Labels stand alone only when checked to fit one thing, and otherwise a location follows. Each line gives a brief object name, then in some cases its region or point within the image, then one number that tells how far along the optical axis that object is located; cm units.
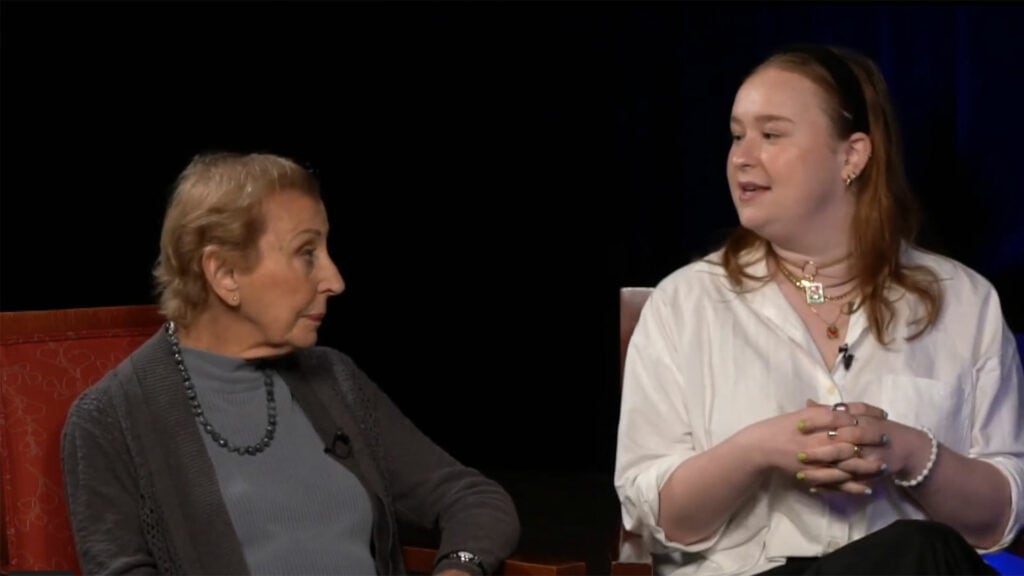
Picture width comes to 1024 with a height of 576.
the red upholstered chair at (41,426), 581
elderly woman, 536
